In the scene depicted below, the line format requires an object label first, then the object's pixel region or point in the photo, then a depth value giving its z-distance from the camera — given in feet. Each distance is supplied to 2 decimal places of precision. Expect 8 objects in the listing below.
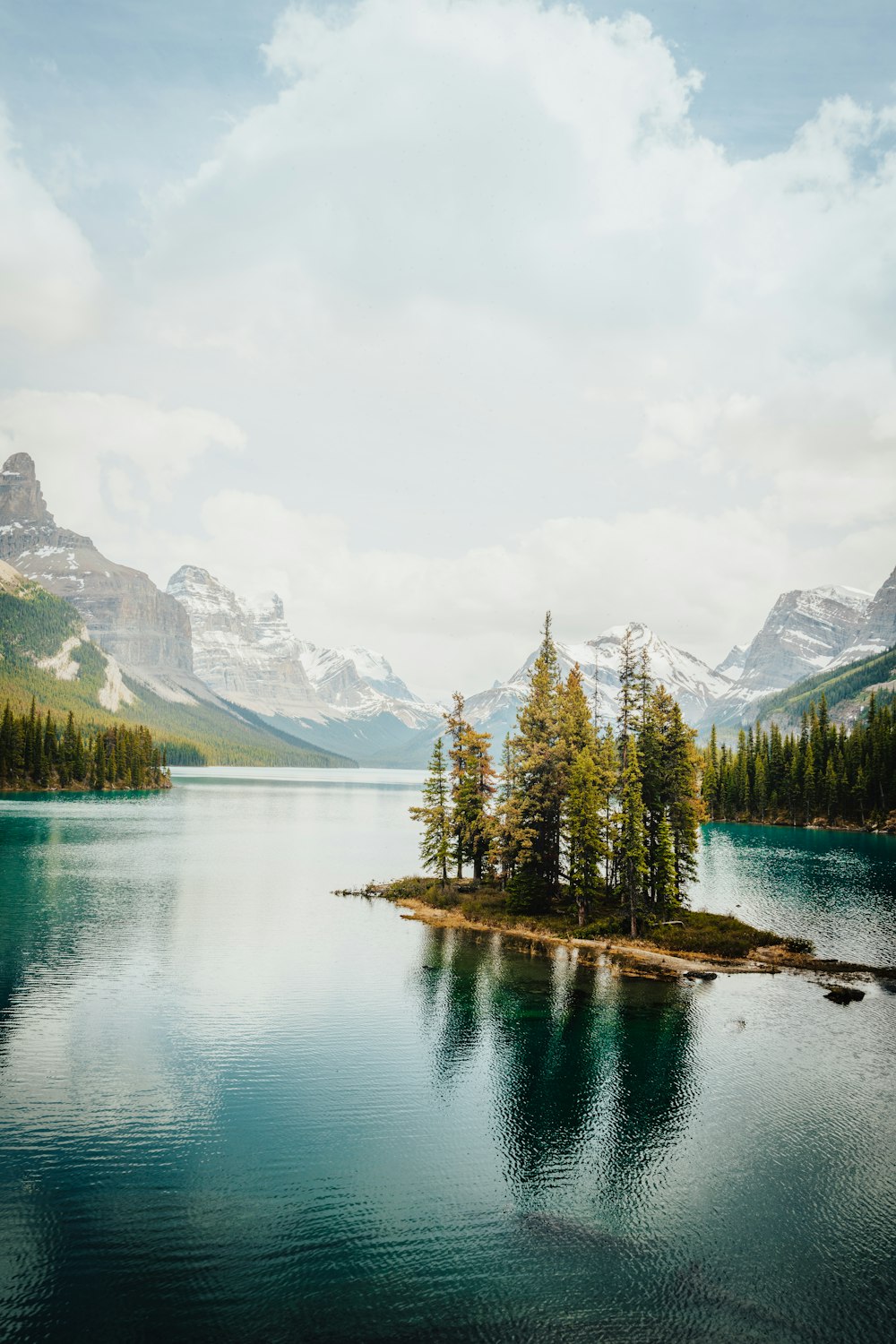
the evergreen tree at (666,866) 209.26
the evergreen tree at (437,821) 255.09
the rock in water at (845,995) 151.12
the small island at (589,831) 199.31
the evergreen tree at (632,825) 201.26
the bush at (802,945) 189.37
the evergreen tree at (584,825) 210.59
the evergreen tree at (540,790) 221.05
